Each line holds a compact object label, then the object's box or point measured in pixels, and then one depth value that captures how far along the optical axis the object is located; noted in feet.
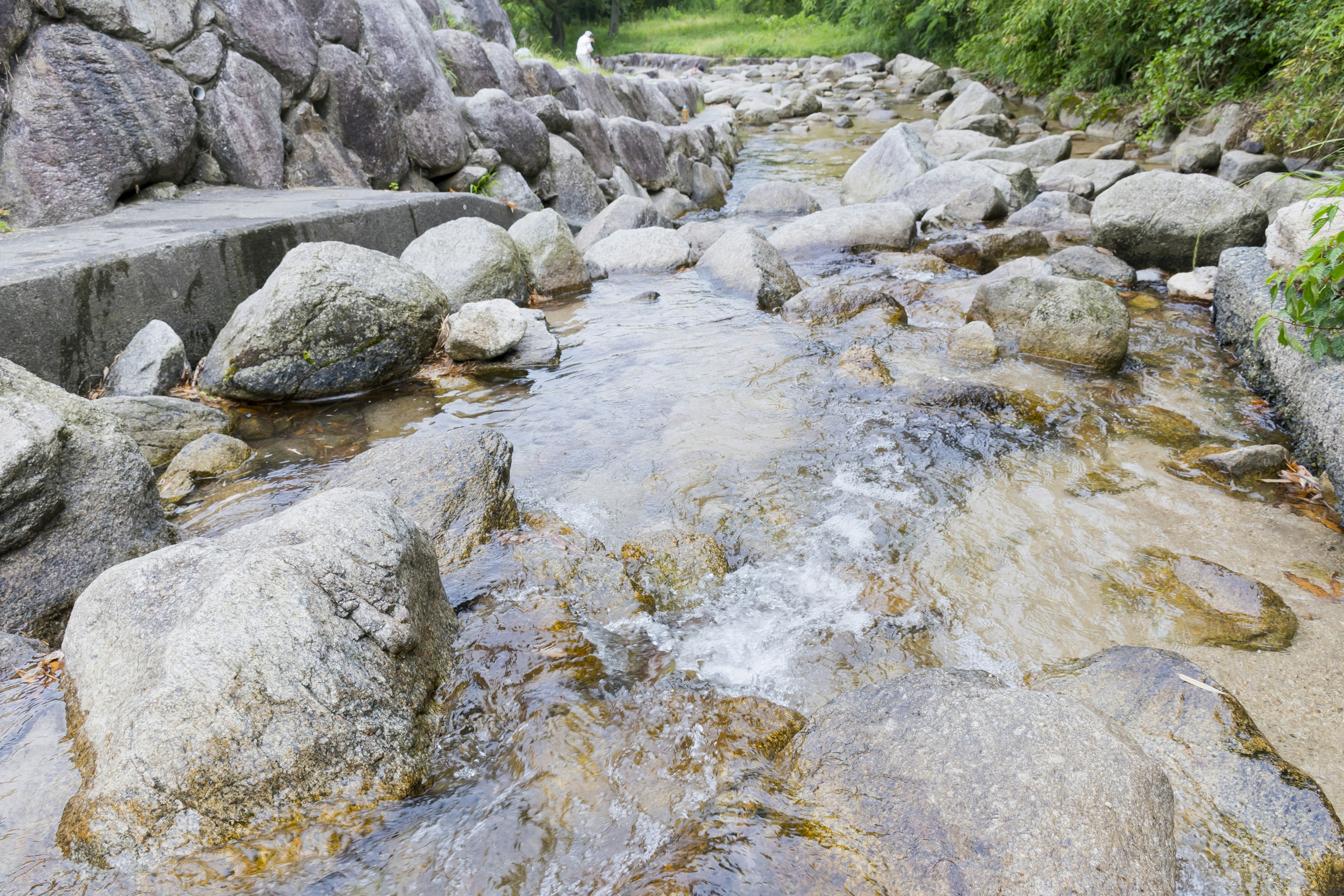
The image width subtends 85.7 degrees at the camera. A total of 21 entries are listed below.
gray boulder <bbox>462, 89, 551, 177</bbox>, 32.19
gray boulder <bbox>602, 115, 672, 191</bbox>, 42.80
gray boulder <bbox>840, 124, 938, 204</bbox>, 38.58
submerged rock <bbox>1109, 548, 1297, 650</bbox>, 9.89
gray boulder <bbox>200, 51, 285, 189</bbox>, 22.74
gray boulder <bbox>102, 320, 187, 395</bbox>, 15.31
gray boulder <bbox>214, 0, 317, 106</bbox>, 23.52
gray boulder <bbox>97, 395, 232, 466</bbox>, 14.05
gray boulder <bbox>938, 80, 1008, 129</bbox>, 56.70
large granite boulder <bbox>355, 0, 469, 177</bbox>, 28.19
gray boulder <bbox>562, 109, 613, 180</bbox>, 39.01
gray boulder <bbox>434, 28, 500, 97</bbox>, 33.71
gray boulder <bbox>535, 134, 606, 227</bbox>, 35.65
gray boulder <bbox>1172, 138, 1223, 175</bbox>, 35.42
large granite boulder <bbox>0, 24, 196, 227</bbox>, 18.08
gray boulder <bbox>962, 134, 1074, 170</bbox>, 43.60
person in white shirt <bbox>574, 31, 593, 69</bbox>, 54.13
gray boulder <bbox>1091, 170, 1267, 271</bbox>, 23.72
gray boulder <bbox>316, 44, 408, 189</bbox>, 26.30
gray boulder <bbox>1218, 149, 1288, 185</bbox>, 31.83
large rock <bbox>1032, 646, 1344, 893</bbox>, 6.53
